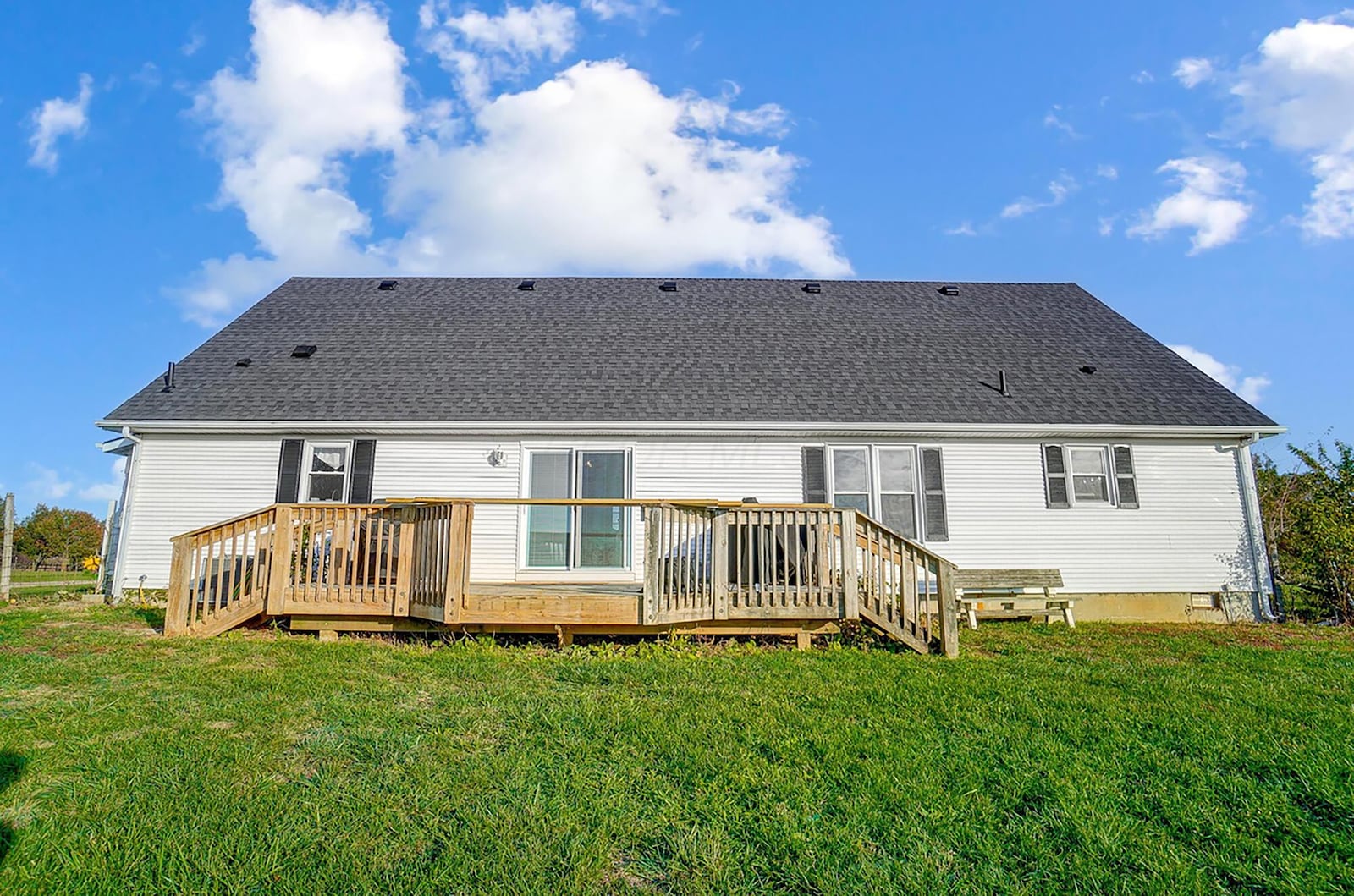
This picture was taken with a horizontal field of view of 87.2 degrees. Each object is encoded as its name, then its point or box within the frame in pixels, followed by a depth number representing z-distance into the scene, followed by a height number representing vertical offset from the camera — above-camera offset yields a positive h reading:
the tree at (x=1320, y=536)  11.25 +0.61
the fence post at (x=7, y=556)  12.70 +0.32
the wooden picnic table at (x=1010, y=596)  9.70 -0.34
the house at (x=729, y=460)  11.28 +1.82
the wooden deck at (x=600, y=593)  7.71 -0.08
